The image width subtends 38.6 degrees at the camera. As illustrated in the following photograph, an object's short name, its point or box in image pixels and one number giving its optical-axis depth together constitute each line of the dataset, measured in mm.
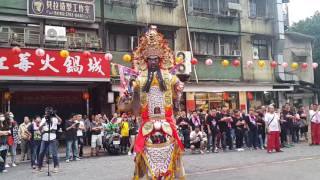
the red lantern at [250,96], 29406
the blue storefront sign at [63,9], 21062
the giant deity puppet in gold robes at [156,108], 7664
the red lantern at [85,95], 22798
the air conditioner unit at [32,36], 21016
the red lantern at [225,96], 28359
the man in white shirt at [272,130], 16938
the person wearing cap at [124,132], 18453
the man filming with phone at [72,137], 16500
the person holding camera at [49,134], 13000
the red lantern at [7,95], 20578
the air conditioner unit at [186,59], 25162
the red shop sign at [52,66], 19275
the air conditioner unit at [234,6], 29297
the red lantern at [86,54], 20673
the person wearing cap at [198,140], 17734
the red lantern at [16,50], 18828
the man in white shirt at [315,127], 19391
